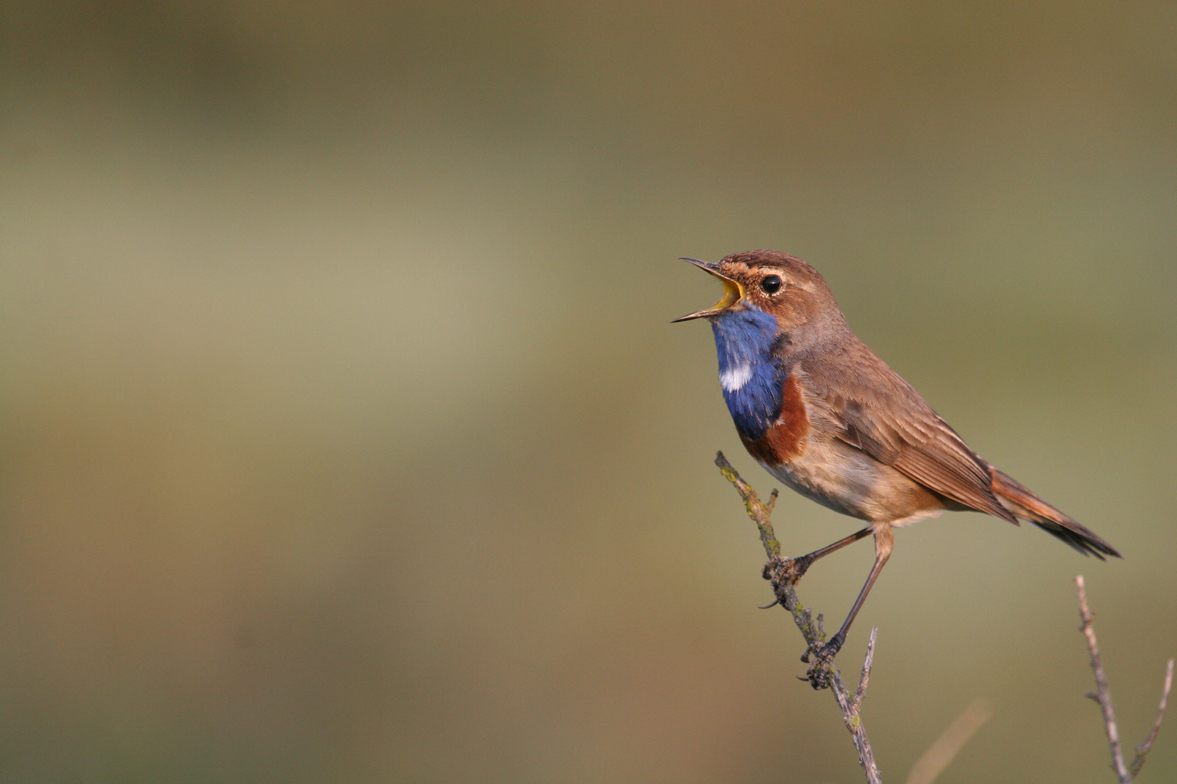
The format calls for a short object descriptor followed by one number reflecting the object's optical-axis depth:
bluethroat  9.23
